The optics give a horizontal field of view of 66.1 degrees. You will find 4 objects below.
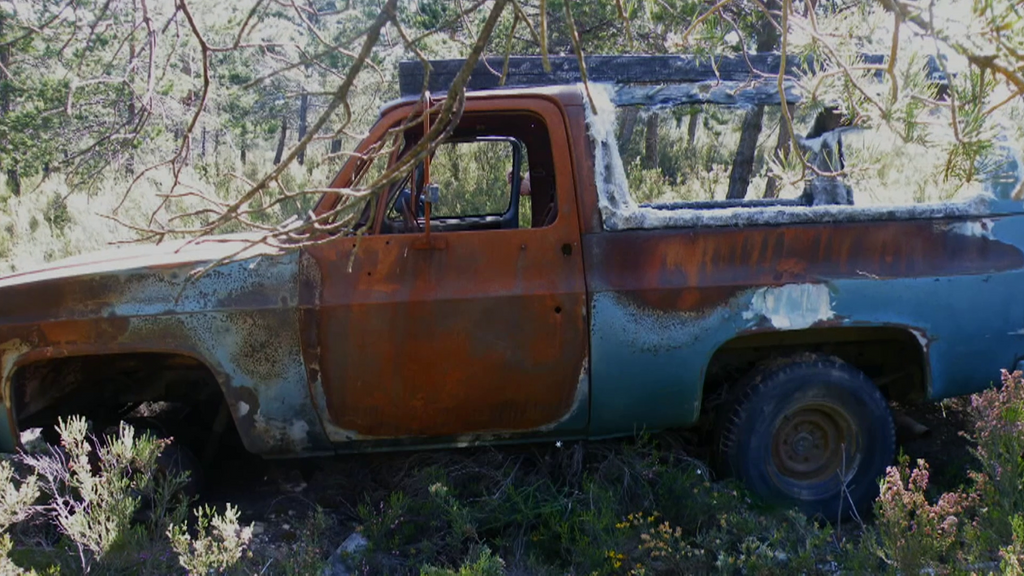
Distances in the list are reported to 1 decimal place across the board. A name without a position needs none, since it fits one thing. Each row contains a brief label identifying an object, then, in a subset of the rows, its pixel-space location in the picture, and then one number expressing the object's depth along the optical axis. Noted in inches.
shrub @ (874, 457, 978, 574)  100.5
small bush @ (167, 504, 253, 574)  107.4
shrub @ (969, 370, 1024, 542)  107.3
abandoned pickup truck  122.9
